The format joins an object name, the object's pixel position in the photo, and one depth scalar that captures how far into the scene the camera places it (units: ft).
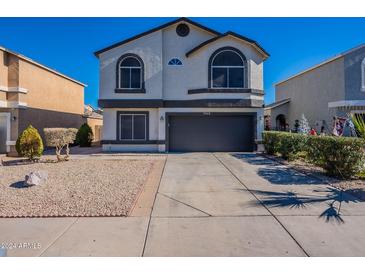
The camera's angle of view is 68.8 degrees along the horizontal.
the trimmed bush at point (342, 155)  28.32
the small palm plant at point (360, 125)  26.81
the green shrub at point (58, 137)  40.42
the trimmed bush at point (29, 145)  41.86
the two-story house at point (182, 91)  53.72
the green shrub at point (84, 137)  68.85
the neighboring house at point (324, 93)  61.93
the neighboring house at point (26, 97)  51.19
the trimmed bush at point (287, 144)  40.73
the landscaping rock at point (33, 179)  25.54
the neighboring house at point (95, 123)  89.25
